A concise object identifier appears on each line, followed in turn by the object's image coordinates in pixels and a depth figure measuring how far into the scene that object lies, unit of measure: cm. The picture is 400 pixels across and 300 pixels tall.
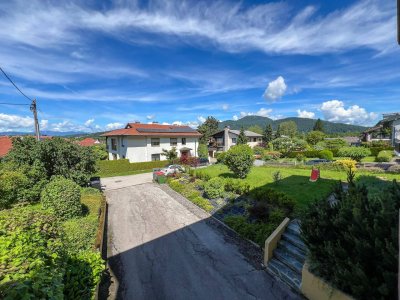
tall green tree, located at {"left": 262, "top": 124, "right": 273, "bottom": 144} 6372
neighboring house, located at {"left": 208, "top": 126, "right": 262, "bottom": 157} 5314
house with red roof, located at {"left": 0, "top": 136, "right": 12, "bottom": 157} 2935
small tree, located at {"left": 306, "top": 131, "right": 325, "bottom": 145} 5606
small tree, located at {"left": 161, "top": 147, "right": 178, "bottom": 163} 3447
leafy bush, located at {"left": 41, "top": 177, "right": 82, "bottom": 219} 996
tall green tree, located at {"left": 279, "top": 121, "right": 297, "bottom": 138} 9034
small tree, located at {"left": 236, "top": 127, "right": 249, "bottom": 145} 5294
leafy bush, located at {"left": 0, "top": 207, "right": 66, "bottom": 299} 266
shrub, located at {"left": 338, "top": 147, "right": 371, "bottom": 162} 2367
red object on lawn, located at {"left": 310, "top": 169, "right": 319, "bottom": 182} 1527
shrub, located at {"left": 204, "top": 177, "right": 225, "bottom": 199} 1431
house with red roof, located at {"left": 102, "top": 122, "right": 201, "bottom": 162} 3131
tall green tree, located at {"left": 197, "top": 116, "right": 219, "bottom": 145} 6834
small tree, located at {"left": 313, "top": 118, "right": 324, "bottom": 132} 9626
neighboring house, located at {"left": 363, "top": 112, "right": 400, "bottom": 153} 3491
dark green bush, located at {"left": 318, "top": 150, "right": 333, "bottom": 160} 3119
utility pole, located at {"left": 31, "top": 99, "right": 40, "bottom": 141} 1875
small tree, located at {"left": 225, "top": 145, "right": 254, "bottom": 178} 1677
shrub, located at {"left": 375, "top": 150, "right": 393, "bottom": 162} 2554
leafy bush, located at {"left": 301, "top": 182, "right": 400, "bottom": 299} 426
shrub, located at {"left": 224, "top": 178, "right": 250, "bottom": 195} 1351
